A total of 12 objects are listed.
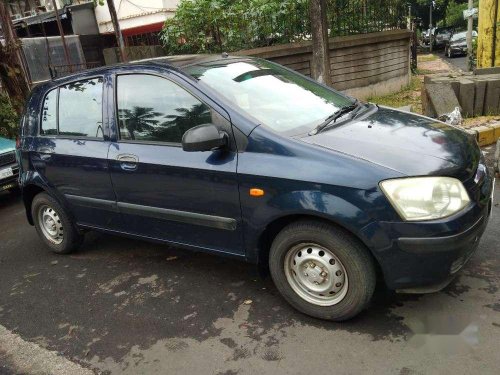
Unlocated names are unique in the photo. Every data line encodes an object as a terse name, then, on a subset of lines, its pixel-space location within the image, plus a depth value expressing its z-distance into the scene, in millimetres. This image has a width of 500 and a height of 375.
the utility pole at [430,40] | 31625
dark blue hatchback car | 2582
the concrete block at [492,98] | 6816
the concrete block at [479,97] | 6848
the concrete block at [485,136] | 5992
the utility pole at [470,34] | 14617
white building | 15164
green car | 6625
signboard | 17355
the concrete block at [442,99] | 6746
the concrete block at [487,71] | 7723
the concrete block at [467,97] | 6859
